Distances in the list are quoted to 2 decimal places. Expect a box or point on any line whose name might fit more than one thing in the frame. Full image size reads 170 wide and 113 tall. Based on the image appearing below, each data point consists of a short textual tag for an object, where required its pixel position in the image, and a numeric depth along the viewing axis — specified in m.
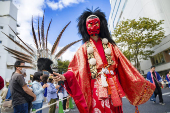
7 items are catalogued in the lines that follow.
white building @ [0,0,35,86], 18.84
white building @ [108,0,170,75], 16.22
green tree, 14.37
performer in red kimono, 1.85
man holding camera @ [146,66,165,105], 5.68
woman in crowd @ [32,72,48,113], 3.74
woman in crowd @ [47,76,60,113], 4.90
